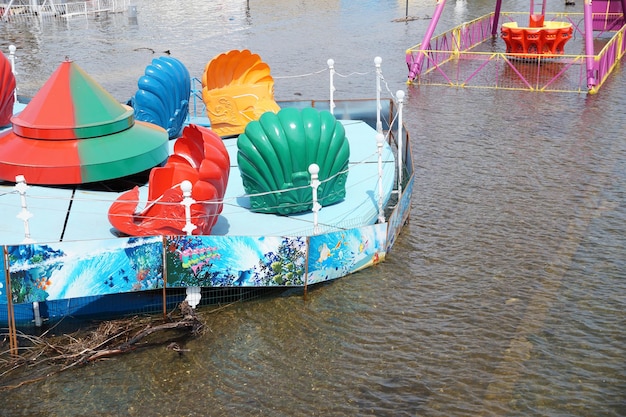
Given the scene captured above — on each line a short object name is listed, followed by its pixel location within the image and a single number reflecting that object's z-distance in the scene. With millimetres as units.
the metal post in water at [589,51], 29216
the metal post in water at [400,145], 17016
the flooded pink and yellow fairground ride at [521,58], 30547
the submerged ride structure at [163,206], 12547
